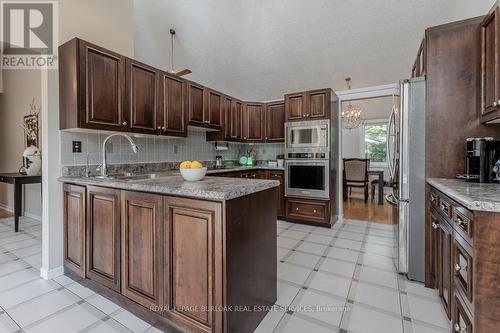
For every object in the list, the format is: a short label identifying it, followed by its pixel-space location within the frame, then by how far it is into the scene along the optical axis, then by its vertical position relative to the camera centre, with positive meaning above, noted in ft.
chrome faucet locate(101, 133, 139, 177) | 7.29 -0.06
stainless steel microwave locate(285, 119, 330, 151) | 12.32 +1.52
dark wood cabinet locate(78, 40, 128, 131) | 6.87 +2.26
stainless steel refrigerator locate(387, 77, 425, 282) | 6.88 -0.39
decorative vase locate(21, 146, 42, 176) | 11.73 +0.10
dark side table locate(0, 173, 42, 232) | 11.12 -0.88
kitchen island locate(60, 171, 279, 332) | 4.19 -1.77
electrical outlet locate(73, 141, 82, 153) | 7.64 +0.53
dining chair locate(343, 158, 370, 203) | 17.99 -0.85
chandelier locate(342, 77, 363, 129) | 19.06 +3.95
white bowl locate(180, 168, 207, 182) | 5.76 -0.27
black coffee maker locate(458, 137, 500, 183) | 5.42 +0.15
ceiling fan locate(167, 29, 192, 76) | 15.04 +7.74
